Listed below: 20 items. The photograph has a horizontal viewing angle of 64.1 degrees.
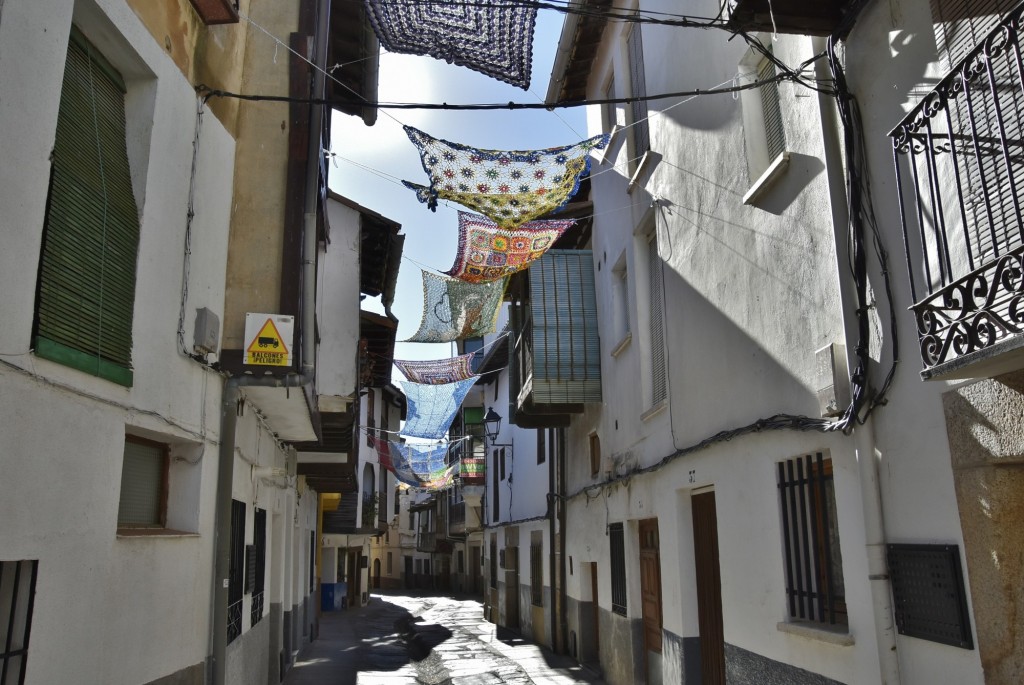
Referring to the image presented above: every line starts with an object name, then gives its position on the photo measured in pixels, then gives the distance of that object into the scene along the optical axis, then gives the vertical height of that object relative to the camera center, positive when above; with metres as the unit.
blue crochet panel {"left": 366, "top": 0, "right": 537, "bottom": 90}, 7.98 +4.84
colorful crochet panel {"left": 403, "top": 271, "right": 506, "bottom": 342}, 14.48 +3.83
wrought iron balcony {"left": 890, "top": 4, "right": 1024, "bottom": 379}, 3.62 +1.56
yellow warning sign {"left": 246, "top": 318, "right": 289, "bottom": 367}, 6.70 +1.45
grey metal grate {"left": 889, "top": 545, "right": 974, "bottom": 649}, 4.16 -0.40
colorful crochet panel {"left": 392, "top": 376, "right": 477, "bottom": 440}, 20.53 +2.97
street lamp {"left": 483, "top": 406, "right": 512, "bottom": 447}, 20.65 +2.64
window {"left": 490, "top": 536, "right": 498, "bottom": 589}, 23.52 -1.06
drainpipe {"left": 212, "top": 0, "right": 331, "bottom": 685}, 6.38 +1.18
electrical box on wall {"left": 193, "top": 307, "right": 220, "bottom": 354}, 6.06 +1.44
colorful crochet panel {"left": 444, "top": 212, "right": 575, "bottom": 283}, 11.16 +3.80
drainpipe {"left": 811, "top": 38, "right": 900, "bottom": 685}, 4.75 +0.31
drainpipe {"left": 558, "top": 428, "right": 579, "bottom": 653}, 14.79 -0.39
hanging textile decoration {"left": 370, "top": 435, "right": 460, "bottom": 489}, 25.83 +1.89
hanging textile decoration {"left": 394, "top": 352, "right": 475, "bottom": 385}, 18.78 +3.54
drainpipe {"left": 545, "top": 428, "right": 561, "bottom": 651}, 15.88 +0.16
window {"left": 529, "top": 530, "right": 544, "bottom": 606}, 17.81 -0.95
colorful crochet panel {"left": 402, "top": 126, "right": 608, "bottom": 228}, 8.62 +3.72
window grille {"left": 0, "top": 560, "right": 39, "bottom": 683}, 3.71 -0.36
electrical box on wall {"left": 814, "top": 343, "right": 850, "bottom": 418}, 5.29 +0.87
